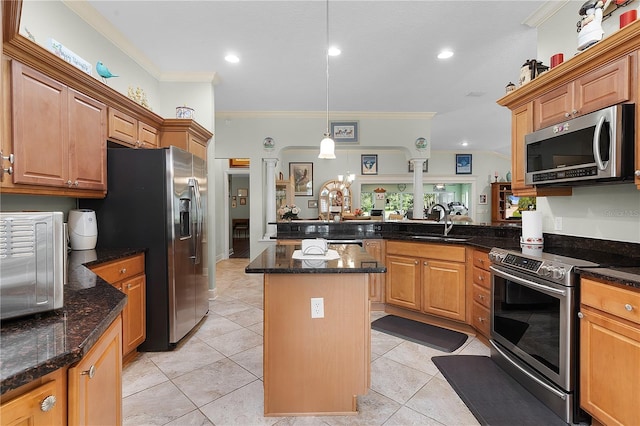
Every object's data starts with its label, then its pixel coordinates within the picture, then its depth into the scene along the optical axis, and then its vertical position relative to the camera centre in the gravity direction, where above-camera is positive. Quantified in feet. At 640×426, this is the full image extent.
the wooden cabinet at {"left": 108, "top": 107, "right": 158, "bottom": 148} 8.62 +2.54
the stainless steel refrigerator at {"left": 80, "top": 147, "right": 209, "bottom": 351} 8.29 -0.27
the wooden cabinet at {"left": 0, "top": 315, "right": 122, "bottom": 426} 2.29 -1.61
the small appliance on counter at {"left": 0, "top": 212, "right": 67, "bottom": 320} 2.99 -0.53
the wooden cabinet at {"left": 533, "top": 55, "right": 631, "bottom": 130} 5.69 +2.48
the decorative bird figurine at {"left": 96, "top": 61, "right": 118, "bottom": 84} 8.53 +4.00
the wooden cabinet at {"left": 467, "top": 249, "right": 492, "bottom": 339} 8.50 -2.39
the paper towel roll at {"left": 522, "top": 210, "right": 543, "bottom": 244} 8.09 -0.45
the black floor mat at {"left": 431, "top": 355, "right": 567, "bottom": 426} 5.72 -3.96
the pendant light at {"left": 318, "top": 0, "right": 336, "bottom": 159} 9.50 +1.98
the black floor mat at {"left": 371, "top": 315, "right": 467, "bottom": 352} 8.90 -3.95
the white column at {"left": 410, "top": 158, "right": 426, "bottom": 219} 18.69 +1.47
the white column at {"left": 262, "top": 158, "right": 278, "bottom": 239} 18.11 +1.07
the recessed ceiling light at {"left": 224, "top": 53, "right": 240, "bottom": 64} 11.21 +5.79
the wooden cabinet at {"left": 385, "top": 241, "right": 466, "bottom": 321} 9.64 -2.34
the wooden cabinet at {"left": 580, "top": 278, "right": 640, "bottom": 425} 4.58 -2.35
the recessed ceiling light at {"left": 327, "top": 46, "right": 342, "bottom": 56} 10.68 +5.75
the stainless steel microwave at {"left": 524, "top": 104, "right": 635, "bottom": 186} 5.57 +1.26
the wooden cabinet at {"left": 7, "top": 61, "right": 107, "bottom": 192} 5.87 +1.73
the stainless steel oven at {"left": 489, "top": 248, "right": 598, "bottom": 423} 5.58 -2.45
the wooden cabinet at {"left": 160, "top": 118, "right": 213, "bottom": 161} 11.07 +2.91
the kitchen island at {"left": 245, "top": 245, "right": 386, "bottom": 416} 5.82 -2.55
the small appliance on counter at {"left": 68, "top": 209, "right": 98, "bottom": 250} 7.69 -0.46
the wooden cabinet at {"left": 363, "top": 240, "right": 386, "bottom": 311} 11.71 -2.72
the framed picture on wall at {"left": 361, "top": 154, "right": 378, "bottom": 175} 30.27 +4.93
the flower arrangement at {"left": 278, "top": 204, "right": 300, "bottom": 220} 16.97 -0.15
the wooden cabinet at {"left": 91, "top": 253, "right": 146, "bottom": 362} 7.08 -2.12
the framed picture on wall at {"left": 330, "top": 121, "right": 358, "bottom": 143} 18.17 +4.84
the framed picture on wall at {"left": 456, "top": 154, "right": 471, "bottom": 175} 31.86 +4.52
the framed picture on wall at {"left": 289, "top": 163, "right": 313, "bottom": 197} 29.35 +3.25
